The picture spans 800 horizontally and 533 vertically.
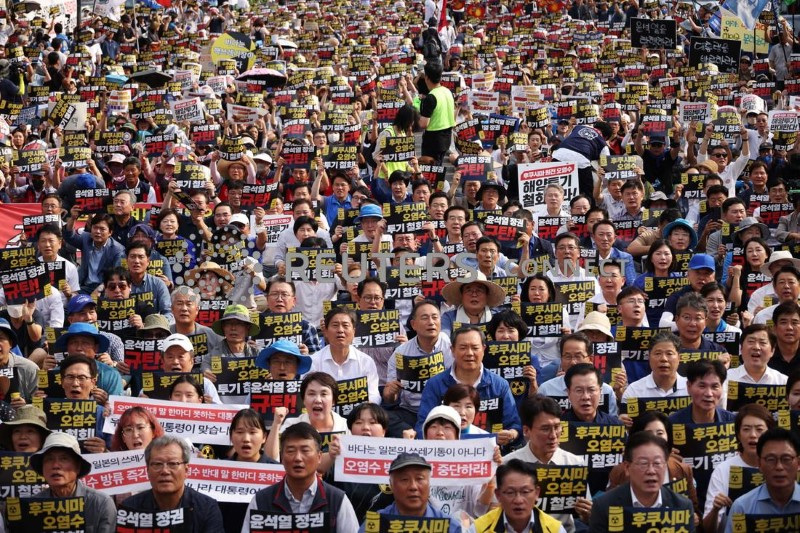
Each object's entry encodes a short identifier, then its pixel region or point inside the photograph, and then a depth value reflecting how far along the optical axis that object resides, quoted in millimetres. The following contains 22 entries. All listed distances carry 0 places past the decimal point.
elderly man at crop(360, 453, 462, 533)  7129
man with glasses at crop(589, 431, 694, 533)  7305
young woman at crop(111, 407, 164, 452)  8281
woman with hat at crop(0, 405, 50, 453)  8320
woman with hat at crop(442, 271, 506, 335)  10859
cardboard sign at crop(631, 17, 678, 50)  25750
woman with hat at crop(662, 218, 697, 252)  12430
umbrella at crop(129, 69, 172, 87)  24500
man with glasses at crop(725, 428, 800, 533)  7355
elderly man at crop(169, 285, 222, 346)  10625
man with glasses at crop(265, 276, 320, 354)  10789
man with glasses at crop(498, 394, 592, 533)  7944
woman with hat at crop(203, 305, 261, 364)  10336
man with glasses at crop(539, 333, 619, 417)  9000
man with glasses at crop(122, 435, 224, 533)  7461
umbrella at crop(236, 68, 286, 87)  24609
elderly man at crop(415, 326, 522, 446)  9078
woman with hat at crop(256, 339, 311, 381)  9422
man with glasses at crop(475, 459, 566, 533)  7168
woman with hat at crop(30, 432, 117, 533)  7547
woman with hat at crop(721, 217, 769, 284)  12367
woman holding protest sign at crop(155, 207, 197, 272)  13242
